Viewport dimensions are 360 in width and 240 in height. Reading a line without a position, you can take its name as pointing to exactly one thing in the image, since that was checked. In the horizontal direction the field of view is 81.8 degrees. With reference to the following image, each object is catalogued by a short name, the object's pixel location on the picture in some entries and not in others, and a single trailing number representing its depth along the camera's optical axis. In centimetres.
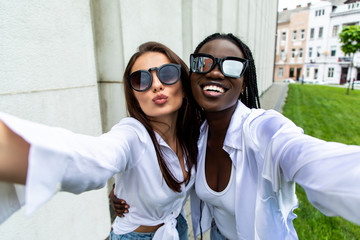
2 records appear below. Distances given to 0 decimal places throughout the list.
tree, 1541
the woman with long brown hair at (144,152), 60
